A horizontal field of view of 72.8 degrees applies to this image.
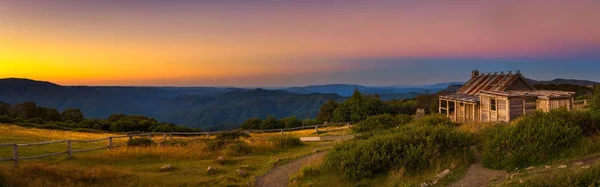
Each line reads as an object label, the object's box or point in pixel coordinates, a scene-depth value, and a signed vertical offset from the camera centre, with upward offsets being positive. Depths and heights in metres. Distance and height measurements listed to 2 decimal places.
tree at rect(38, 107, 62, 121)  64.78 -3.78
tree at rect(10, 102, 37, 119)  63.51 -3.01
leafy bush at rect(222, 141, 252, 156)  21.97 -3.33
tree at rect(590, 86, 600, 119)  23.23 -0.97
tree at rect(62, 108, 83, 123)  67.11 -4.19
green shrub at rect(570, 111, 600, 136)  13.43 -1.25
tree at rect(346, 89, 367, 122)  50.38 -2.45
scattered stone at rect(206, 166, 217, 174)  16.46 -3.28
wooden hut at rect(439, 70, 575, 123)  27.62 -0.91
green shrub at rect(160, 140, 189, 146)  25.50 -3.43
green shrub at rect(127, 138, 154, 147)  24.10 -3.16
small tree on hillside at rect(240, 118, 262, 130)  61.61 -5.45
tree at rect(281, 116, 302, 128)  58.47 -4.96
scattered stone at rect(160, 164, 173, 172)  17.12 -3.30
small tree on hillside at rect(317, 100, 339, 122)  60.53 -3.52
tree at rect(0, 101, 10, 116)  64.88 -2.68
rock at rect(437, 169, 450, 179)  11.98 -2.61
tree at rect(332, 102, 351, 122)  52.12 -3.36
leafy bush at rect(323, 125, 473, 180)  13.55 -2.22
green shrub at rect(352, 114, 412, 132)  29.81 -2.62
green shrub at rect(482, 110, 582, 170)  12.19 -1.79
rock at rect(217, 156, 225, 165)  18.86 -3.31
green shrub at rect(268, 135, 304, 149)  25.05 -3.35
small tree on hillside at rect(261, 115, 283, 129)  59.69 -5.19
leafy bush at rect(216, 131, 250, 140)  29.52 -3.48
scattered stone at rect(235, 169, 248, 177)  16.12 -3.34
